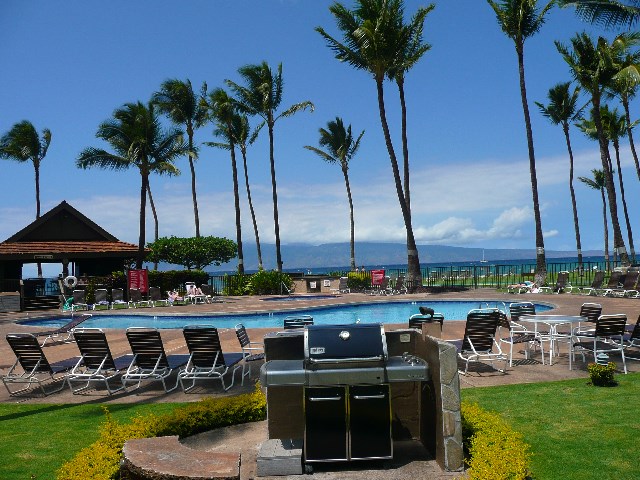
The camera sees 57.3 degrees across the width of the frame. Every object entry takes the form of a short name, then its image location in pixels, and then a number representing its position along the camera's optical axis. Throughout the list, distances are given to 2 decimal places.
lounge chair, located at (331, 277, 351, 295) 31.88
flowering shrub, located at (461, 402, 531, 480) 4.28
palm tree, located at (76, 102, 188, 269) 34.34
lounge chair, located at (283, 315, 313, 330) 9.05
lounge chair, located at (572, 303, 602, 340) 10.69
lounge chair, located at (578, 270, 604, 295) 22.98
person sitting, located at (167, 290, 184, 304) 25.58
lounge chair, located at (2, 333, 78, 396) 8.55
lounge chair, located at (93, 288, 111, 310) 24.50
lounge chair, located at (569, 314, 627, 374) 8.92
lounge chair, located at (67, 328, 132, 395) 8.38
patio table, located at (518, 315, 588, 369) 9.12
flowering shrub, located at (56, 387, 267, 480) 4.63
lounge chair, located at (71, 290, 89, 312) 23.67
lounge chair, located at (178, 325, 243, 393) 8.32
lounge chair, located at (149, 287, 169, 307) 25.22
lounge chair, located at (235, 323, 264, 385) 9.00
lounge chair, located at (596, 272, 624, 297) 22.80
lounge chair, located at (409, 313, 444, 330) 5.35
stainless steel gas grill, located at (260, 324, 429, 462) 4.49
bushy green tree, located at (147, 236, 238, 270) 44.19
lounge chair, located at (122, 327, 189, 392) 8.42
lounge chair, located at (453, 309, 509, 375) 8.81
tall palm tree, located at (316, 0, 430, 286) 27.19
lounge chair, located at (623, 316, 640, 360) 9.21
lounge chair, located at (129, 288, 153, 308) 24.70
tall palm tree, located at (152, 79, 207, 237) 46.31
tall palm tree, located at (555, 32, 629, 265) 29.55
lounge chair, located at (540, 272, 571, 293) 25.22
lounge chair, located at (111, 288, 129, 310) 24.62
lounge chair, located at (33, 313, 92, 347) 11.48
